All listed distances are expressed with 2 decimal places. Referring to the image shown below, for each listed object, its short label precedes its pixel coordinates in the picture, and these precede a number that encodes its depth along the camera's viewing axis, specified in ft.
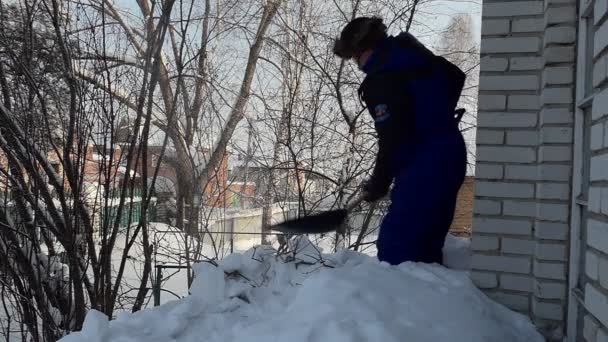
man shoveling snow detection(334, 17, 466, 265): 8.09
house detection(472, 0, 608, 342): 5.81
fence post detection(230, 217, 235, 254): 29.32
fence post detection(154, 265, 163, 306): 14.39
